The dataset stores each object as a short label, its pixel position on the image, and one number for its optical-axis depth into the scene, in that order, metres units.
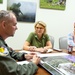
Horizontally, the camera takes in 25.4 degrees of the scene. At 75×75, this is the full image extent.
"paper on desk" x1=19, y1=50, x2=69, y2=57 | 2.00
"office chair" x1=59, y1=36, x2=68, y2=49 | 3.18
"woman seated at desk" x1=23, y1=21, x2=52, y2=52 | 2.88
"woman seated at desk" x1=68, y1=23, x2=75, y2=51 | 2.22
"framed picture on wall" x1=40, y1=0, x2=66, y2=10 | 3.75
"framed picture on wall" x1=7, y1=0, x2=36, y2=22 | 3.53
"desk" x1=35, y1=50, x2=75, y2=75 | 1.34
